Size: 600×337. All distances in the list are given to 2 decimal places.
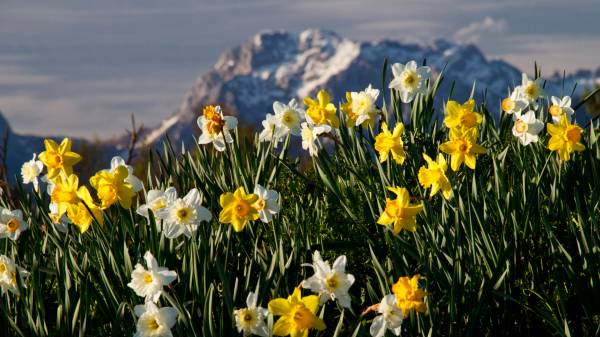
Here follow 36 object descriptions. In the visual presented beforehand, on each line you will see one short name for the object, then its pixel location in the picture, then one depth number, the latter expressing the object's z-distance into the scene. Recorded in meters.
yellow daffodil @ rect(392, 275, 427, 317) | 4.80
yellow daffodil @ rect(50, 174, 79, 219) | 6.22
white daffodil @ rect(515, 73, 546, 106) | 8.56
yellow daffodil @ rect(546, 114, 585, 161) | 6.86
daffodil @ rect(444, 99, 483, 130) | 6.80
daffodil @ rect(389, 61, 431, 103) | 8.02
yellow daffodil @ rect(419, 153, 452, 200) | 6.26
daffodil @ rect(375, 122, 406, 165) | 6.82
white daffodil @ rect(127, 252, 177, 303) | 5.07
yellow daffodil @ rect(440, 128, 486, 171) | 6.59
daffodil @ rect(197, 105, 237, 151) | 7.18
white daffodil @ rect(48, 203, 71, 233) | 6.98
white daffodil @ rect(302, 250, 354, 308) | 5.09
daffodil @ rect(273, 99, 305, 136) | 7.75
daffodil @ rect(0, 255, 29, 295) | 6.08
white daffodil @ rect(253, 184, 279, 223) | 5.70
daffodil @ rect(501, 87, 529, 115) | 8.17
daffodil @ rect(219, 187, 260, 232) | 5.48
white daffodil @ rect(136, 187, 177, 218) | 5.73
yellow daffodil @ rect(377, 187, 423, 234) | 5.64
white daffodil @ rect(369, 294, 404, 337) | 4.91
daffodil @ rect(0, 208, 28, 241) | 6.98
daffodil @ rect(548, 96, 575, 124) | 8.27
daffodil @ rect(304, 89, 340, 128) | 7.44
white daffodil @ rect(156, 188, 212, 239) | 5.54
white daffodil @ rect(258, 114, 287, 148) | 7.75
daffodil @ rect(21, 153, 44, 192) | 7.97
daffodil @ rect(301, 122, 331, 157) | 7.45
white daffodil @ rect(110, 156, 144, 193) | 6.20
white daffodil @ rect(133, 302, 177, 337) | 4.97
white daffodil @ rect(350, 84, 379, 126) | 7.67
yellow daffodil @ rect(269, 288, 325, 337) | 4.84
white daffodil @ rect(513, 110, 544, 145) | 7.32
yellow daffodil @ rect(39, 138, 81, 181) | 6.63
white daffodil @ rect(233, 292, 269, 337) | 4.96
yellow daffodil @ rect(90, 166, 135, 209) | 5.98
